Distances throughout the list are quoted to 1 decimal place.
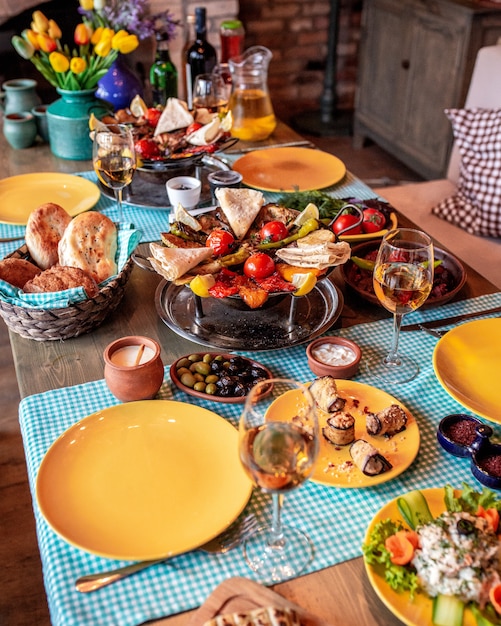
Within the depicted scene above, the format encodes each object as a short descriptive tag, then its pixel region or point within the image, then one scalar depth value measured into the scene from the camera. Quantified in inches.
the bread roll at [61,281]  51.4
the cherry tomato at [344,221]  68.7
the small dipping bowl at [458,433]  41.9
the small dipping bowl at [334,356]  48.1
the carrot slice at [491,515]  34.7
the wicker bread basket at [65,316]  49.7
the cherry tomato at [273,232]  55.1
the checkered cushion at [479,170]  90.8
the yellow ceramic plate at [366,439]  39.3
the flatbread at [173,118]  76.8
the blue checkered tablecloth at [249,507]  33.5
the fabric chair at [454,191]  88.9
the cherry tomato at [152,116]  78.7
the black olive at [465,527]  33.0
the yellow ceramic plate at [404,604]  31.6
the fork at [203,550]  34.0
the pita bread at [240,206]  56.9
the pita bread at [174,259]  49.4
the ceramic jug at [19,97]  91.2
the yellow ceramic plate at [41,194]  71.3
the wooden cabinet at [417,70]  132.5
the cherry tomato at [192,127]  76.2
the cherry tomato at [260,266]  51.1
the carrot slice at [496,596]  31.2
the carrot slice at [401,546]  33.4
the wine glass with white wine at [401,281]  47.6
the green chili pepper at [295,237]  54.3
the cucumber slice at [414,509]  35.7
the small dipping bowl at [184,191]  69.5
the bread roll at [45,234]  57.1
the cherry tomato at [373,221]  67.3
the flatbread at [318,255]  50.7
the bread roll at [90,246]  55.2
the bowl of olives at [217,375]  45.7
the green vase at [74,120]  83.2
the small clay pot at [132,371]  44.2
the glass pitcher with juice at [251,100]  87.3
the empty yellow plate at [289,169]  78.1
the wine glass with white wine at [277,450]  32.4
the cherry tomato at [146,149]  71.9
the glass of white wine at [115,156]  63.2
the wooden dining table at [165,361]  33.6
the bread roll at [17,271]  53.2
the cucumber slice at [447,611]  31.4
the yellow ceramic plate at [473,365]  46.1
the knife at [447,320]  55.5
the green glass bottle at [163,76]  93.0
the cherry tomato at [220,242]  53.2
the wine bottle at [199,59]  94.4
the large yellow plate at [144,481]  35.9
